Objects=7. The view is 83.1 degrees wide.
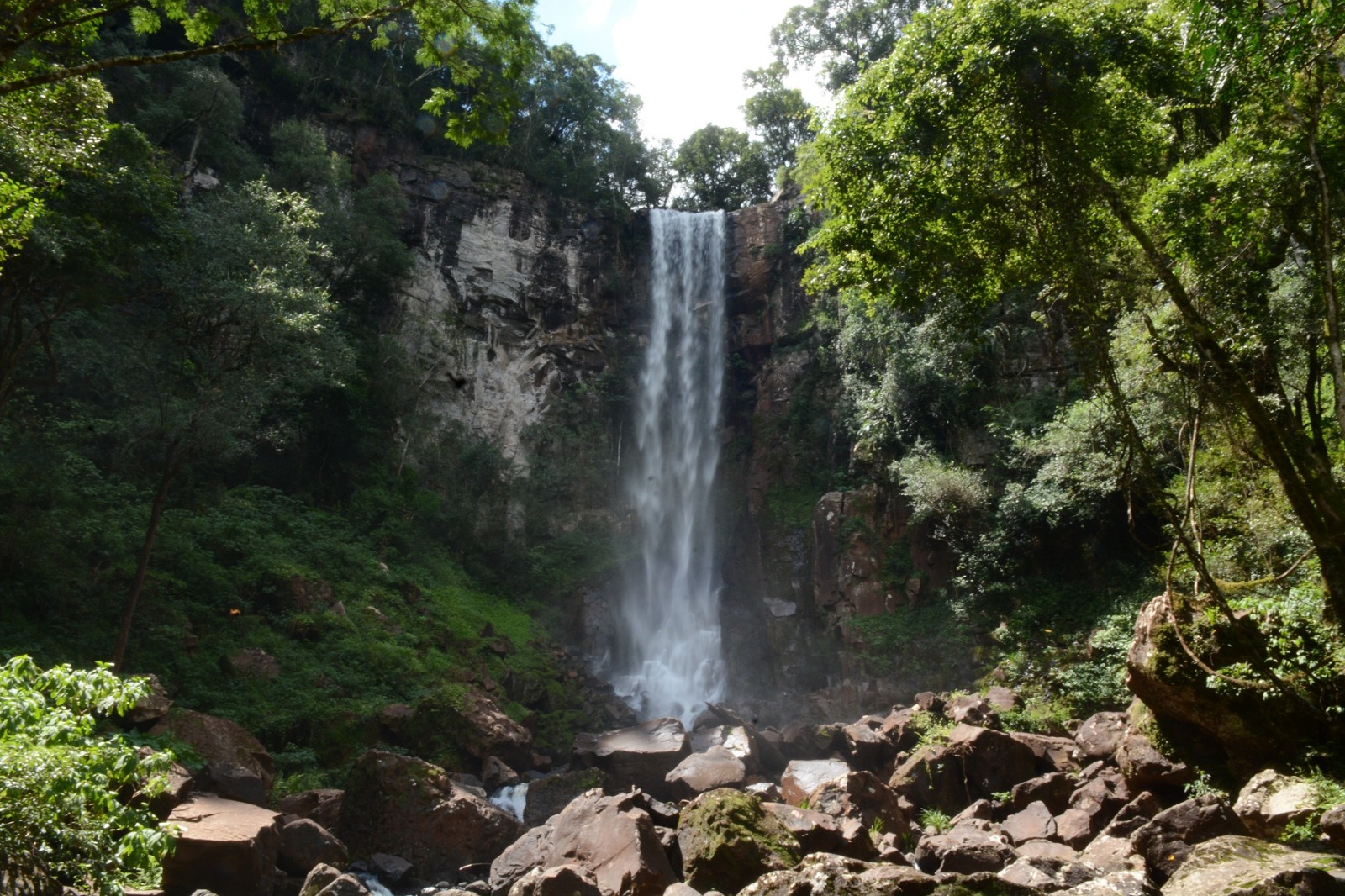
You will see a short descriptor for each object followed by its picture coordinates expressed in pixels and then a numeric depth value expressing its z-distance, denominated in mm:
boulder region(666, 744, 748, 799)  11688
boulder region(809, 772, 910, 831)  9227
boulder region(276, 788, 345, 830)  9961
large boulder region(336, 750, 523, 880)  9688
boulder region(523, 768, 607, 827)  11680
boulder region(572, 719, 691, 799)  12914
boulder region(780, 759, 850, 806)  11656
